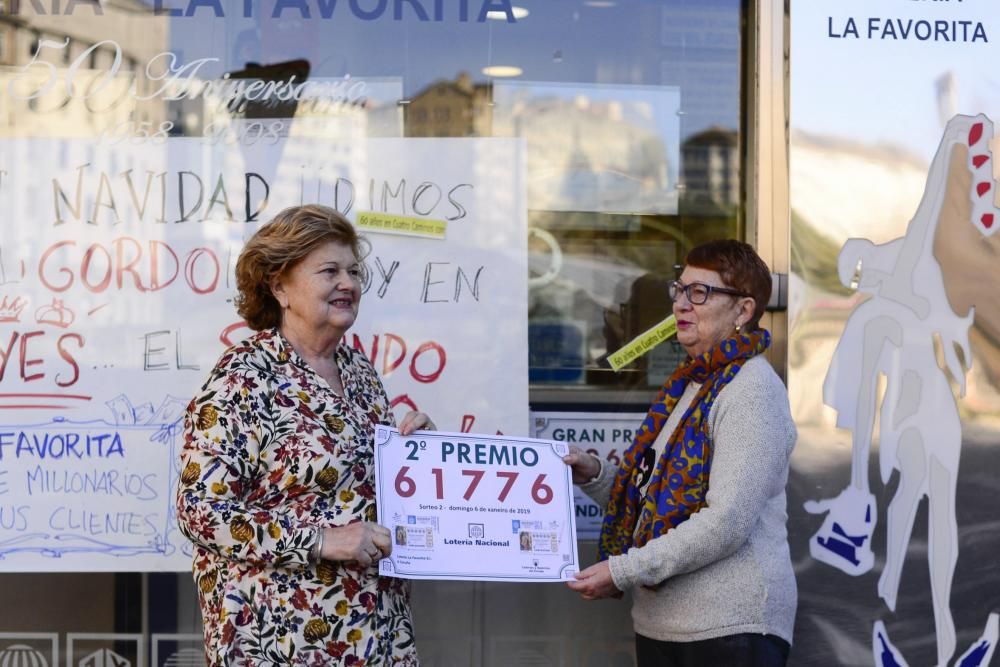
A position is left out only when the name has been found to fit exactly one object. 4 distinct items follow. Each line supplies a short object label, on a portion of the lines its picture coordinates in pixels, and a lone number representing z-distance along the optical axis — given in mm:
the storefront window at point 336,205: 4180
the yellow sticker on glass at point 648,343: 4359
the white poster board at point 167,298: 4148
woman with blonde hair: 2990
